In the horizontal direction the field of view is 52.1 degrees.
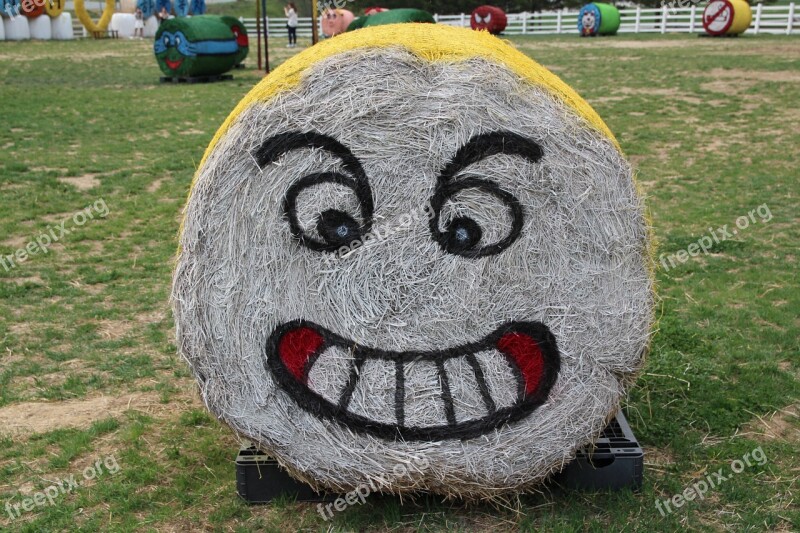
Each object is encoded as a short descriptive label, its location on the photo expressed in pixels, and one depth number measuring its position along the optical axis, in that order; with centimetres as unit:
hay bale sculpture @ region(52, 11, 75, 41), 3475
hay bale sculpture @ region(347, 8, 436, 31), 1948
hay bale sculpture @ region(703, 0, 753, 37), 2884
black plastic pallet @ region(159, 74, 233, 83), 1884
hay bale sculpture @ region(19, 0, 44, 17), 3266
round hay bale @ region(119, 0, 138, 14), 4094
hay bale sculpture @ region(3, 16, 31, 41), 3244
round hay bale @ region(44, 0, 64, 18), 3381
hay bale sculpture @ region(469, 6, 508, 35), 3350
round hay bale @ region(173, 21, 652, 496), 347
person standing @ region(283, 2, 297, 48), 2812
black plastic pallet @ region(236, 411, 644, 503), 385
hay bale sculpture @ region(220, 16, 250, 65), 2028
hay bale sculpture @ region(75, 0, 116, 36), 3525
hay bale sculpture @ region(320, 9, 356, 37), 2769
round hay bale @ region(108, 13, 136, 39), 3750
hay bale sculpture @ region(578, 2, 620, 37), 3303
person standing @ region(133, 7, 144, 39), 3698
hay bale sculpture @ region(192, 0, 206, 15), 3988
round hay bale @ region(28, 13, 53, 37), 3372
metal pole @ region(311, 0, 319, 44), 1663
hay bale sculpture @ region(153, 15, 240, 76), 1828
